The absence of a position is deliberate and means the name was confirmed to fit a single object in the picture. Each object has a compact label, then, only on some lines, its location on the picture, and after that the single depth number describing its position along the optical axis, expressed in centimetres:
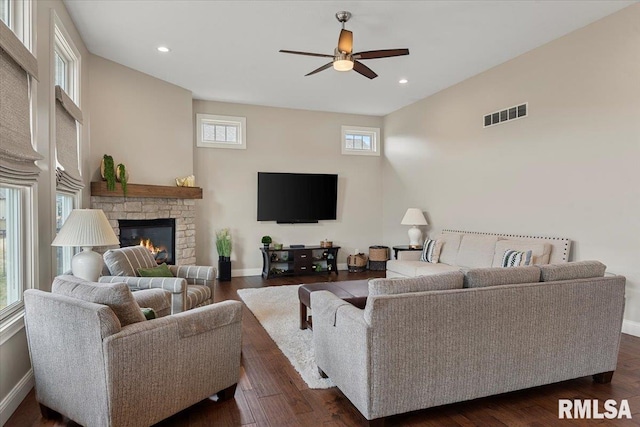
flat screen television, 705
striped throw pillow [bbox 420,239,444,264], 555
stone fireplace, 506
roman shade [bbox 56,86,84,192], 339
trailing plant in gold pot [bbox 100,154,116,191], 488
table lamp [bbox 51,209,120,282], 280
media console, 682
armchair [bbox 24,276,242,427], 188
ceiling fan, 345
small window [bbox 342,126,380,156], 770
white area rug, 291
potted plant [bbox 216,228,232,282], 652
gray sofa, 208
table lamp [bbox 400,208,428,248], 627
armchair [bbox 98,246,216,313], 314
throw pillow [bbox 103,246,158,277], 339
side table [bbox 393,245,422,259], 616
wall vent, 477
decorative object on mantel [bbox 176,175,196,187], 592
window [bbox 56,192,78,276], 383
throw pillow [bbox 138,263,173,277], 351
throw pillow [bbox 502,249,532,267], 418
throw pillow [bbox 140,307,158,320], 223
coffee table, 353
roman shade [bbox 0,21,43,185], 217
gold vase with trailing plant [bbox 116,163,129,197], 504
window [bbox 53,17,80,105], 348
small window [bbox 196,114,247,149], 667
